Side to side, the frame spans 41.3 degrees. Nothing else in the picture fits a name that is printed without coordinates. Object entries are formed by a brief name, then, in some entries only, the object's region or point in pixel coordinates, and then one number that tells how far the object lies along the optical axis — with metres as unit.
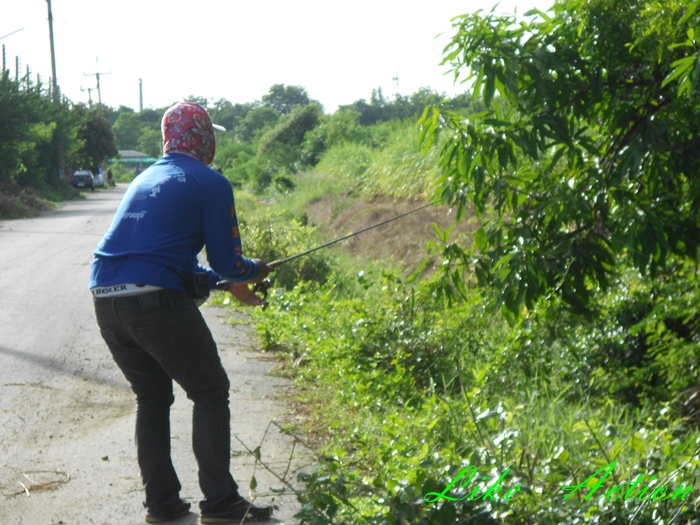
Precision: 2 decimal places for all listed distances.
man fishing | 4.26
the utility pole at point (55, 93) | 51.58
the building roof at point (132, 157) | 110.97
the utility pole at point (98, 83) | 88.05
